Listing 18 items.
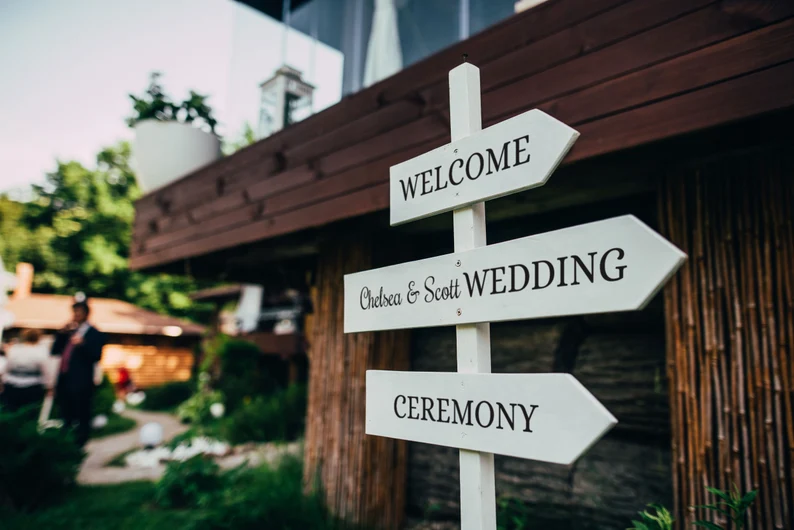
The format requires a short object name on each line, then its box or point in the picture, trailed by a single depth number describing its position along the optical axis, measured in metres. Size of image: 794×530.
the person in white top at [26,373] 6.21
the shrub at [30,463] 3.70
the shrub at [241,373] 9.61
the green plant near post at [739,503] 1.48
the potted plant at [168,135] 4.75
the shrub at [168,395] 13.30
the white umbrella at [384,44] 3.50
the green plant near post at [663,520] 1.63
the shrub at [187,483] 3.80
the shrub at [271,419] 6.79
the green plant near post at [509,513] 2.32
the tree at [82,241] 22.59
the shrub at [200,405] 9.52
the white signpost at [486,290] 1.08
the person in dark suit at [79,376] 5.02
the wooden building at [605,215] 1.73
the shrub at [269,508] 2.80
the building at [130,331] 16.89
